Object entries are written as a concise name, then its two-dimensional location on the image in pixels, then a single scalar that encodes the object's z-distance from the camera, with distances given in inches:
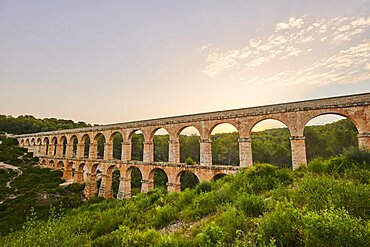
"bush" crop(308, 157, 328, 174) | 318.8
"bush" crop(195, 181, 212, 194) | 408.7
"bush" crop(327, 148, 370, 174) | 300.4
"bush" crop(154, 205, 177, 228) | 276.7
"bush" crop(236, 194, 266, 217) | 203.5
